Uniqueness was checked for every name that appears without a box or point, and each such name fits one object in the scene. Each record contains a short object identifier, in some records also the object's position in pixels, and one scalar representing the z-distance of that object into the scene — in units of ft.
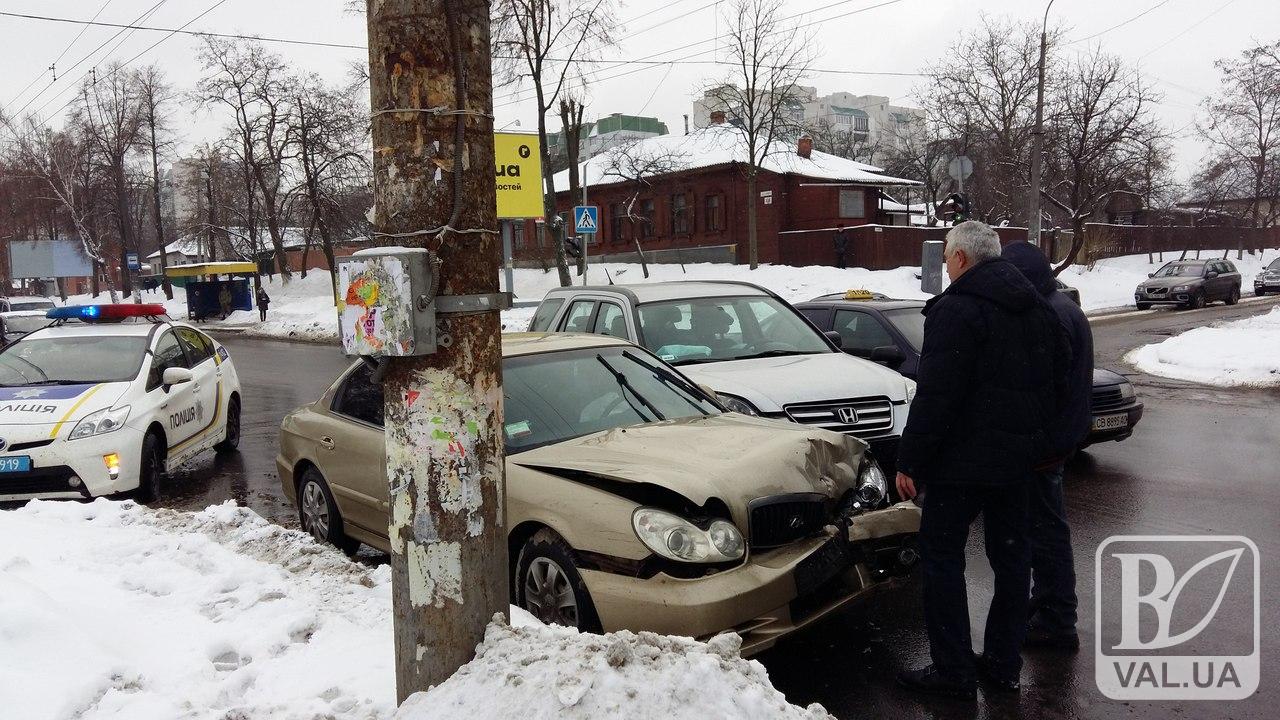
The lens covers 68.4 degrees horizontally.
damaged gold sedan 12.26
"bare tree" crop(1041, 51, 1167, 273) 130.93
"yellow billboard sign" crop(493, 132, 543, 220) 67.36
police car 23.65
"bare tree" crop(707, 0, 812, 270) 125.70
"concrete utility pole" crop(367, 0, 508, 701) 8.82
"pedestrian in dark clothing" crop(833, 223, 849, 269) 120.57
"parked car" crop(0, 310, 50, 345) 75.77
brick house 136.87
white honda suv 22.15
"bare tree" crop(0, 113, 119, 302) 171.83
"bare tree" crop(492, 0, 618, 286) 112.06
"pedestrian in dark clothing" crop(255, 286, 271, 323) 130.58
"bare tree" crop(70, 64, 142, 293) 181.78
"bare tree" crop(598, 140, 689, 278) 146.10
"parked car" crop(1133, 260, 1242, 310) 104.01
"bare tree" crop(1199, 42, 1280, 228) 156.35
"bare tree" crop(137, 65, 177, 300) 188.03
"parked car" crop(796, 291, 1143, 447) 27.73
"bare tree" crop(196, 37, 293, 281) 160.04
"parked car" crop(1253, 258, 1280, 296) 127.54
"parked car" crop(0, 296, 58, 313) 99.12
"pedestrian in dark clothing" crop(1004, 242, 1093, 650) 14.52
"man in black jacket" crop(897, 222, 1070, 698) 12.11
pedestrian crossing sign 70.28
